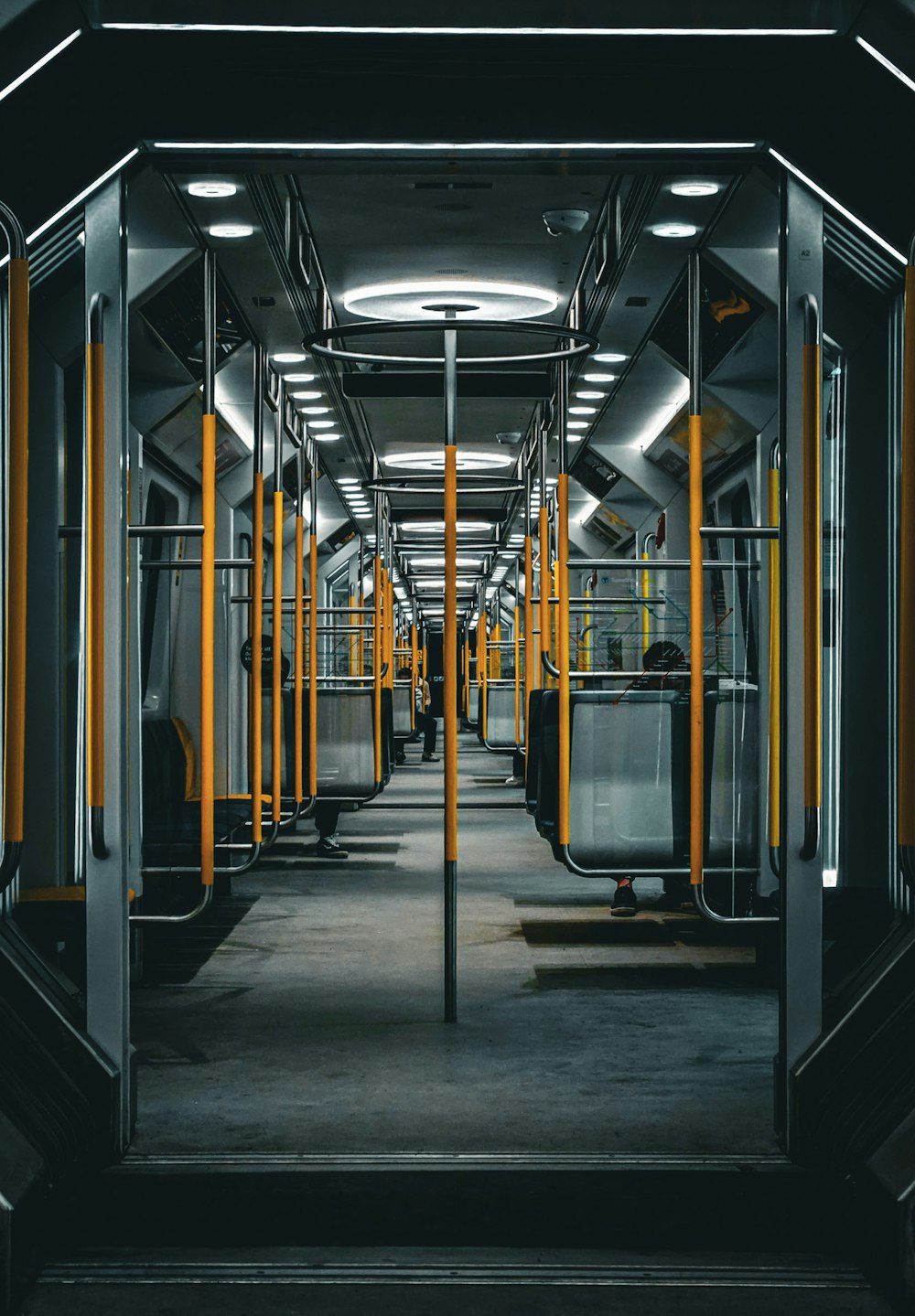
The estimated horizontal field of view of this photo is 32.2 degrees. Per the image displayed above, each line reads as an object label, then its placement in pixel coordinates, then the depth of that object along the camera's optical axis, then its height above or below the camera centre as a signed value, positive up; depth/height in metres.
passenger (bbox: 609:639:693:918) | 7.61 -0.12
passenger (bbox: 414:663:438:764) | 24.52 -1.03
